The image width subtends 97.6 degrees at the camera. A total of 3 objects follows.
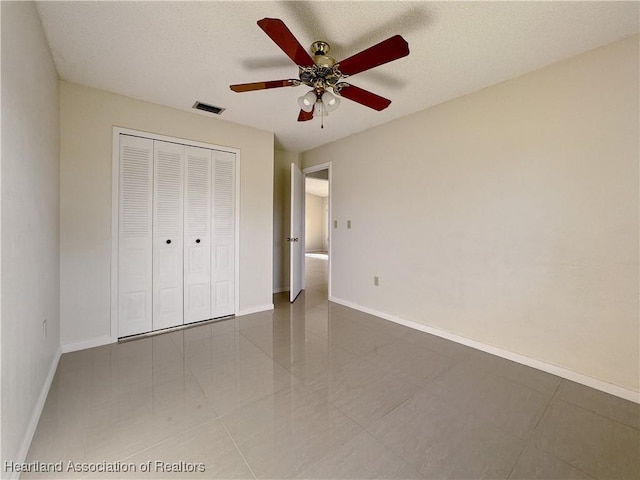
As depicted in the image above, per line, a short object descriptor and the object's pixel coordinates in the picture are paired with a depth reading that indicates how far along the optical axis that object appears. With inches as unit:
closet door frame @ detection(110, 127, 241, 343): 107.7
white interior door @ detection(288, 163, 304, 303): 162.7
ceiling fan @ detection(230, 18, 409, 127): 56.6
